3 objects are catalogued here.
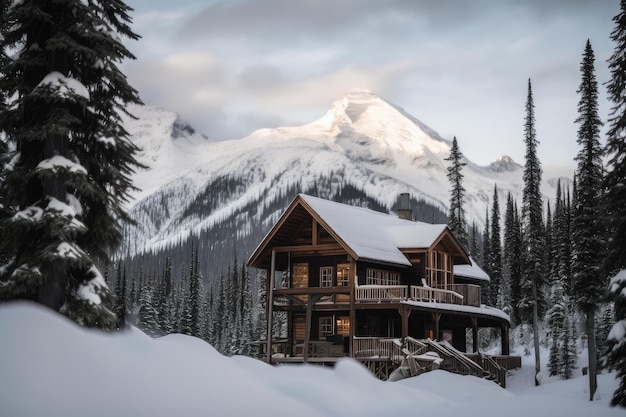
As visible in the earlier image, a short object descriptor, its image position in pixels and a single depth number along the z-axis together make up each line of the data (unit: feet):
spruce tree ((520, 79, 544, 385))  182.09
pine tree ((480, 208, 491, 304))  241.82
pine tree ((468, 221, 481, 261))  299.05
